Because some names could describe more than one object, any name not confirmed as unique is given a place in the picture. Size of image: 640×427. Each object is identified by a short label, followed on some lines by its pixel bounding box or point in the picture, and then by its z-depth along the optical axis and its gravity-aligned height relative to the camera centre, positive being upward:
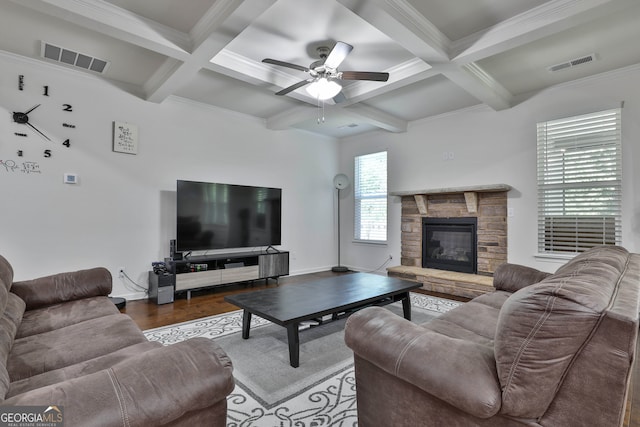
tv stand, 4.06 -0.75
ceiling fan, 2.78 +1.38
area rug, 1.70 -1.06
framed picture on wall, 3.92 +0.99
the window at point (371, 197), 5.89 +0.36
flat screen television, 4.22 +0.00
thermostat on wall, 3.61 +0.44
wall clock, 3.37 +1.04
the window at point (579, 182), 3.61 +0.41
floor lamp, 6.21 +0.67
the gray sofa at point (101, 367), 0.82 -0.53
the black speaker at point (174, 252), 4.18 -0.48
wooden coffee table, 2.22 -0.69
